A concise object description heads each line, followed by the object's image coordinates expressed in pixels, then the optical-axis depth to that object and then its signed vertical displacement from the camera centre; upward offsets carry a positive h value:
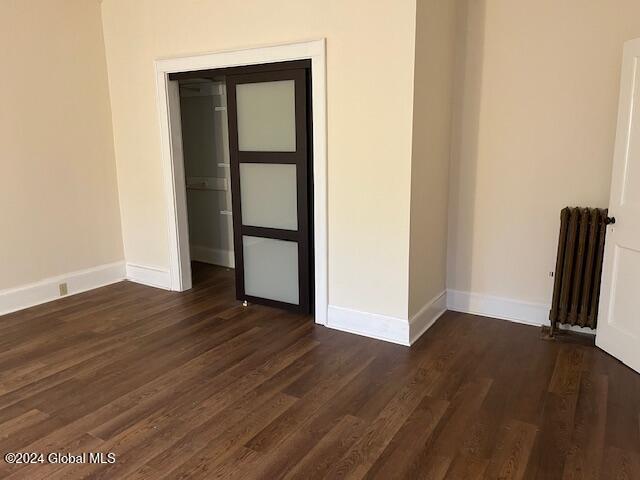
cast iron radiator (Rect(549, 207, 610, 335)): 3.53 -0.88
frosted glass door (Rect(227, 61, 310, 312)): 3.98 -0.32
